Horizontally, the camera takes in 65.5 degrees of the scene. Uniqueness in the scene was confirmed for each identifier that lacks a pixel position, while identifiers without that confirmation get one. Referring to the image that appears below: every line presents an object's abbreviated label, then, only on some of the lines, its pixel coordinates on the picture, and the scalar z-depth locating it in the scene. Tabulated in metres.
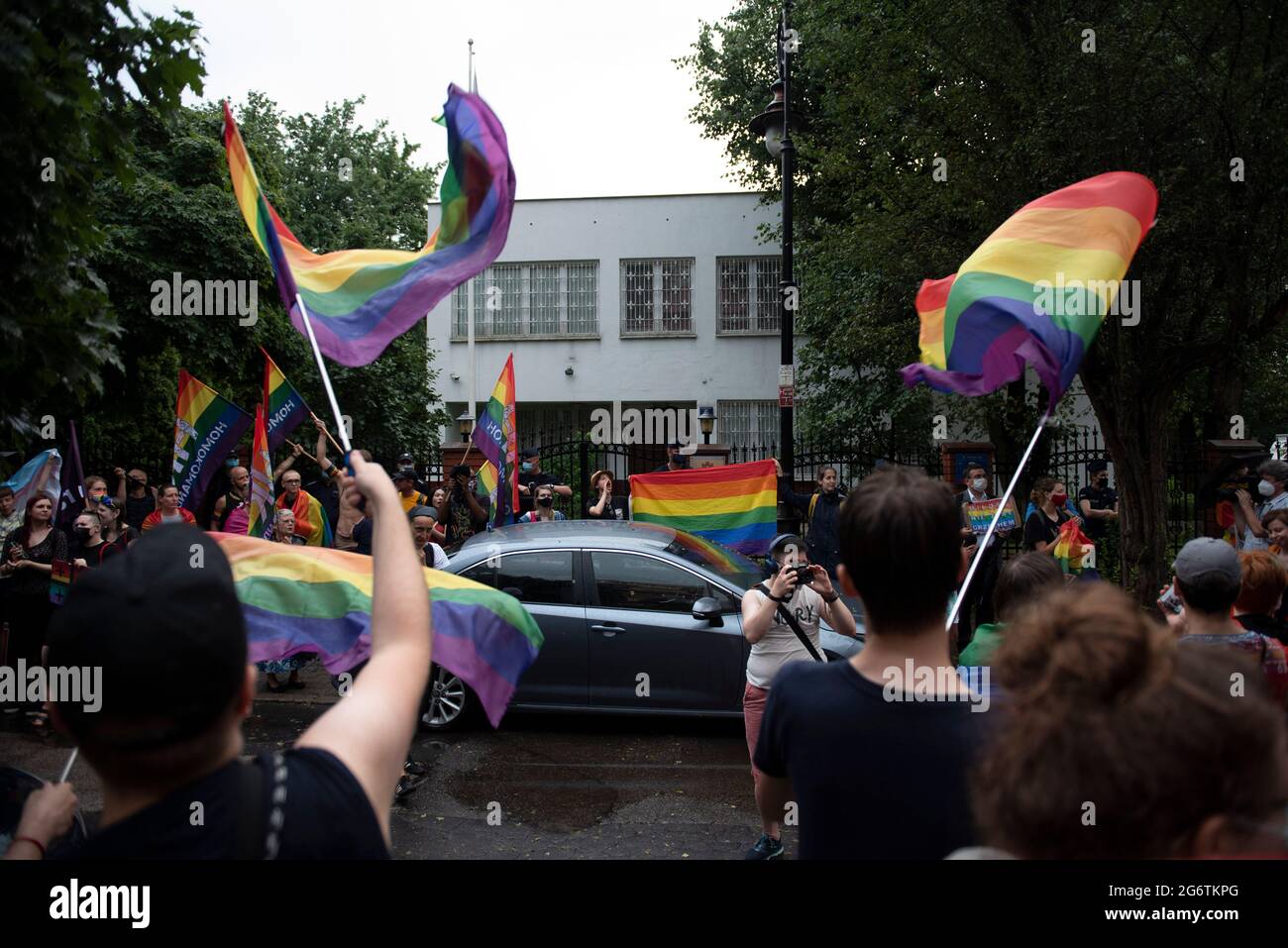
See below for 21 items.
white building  25.70
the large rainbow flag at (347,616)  3.41
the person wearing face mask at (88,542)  8.51
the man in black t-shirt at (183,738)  1.33
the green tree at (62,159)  3.25
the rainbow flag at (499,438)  11.32
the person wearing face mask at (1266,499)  7.53
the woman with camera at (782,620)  4.48
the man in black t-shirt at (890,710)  1.86
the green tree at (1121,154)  9.98
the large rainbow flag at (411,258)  3.64
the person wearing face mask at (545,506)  11.35
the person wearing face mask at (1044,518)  9.27
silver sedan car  7.60
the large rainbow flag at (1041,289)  4.59
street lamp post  12.01
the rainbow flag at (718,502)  11.32
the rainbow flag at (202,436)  9.29
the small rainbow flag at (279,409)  7.67
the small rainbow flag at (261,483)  8.75
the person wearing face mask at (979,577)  9.43
